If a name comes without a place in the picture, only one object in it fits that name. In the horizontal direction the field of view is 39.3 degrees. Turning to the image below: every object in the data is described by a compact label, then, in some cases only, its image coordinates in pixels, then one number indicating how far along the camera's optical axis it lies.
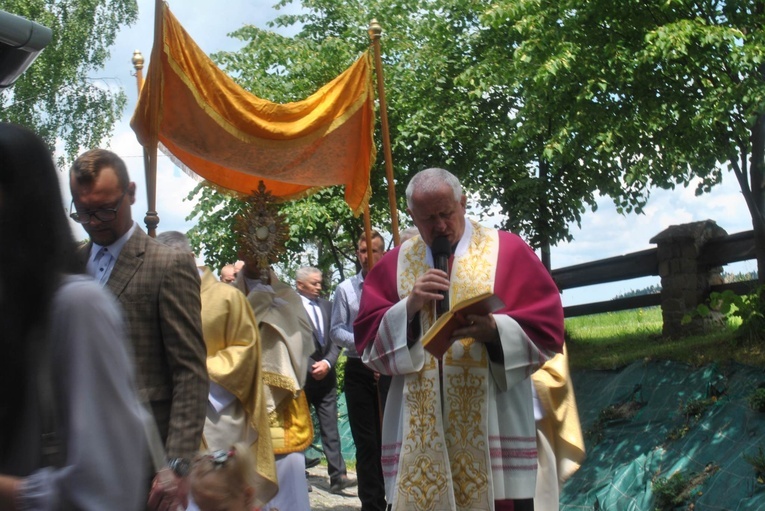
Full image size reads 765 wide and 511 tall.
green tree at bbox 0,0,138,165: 28.58
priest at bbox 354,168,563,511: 4.64
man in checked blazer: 3.41
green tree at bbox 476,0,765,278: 8.50
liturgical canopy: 6.98
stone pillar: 11.30
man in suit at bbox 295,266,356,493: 9.70
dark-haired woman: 1.87
